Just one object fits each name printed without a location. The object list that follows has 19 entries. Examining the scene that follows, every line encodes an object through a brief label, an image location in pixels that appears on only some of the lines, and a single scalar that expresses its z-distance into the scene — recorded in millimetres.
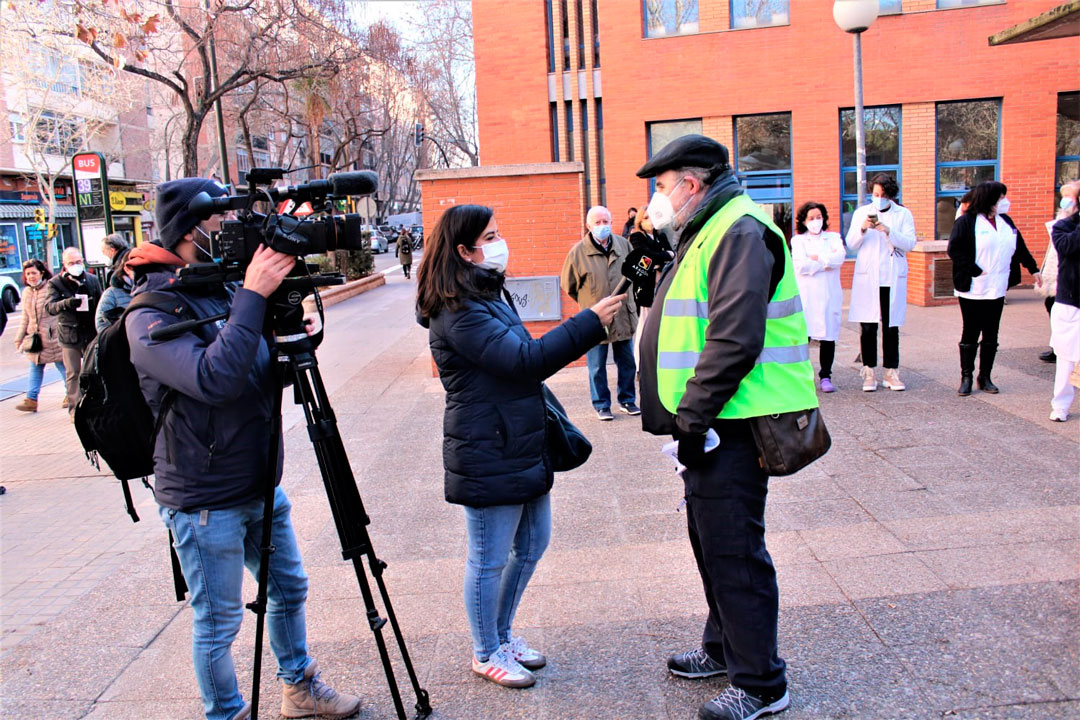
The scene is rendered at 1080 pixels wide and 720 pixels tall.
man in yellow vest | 2746
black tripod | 2811
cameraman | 2645
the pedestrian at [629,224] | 14548
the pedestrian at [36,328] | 9812
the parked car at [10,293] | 23875
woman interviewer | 3027
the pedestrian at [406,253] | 28125
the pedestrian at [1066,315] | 6352
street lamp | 10250
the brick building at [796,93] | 16062
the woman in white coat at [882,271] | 7645
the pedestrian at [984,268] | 7422
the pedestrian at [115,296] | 3987
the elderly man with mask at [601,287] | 7637
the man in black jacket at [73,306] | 9383
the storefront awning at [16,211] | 39594
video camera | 2672
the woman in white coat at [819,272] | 7949
